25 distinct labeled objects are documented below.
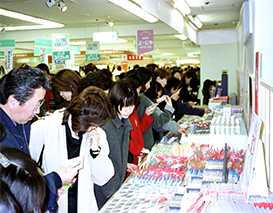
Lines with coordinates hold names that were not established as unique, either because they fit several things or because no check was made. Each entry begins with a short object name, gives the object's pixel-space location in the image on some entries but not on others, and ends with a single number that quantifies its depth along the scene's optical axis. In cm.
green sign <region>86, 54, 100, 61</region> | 1317
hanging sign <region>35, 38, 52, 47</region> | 1125
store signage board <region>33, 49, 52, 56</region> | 1614
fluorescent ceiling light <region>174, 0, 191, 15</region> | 596
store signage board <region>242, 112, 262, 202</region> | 200
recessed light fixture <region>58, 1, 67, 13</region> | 676
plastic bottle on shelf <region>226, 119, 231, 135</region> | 350
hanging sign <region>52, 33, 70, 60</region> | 1036
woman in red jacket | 379
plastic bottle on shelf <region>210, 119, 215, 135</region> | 356
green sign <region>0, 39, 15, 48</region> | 1048
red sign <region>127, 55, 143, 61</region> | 1980
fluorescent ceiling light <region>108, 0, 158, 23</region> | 527
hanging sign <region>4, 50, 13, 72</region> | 1028
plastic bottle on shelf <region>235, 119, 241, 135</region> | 348
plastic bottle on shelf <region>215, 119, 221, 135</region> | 354
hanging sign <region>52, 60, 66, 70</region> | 1049
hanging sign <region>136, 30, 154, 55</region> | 931
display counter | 207
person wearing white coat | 248
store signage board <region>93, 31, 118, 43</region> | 1097
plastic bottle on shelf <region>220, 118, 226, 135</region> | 352
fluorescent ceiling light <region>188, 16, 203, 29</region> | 910
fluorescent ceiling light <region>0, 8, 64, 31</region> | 791
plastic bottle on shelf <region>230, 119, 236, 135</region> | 349
